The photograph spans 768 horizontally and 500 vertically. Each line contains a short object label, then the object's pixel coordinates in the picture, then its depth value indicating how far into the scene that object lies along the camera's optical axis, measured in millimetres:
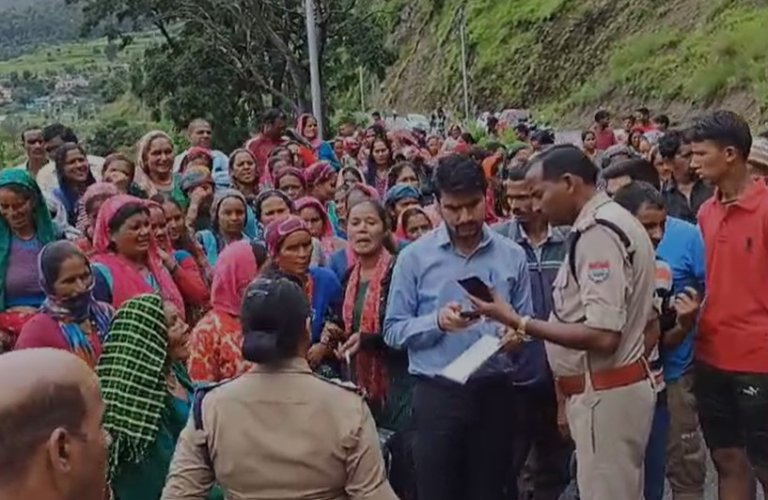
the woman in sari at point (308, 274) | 5172
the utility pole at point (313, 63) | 18328
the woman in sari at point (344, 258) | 5930
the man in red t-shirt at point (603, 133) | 14040
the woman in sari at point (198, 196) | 7172
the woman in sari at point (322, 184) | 8227
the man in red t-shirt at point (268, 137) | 10695
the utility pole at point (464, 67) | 38156
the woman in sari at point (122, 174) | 7371
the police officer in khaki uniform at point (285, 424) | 3266
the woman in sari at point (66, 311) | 4359
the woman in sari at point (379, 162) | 10641
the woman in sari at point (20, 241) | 5645
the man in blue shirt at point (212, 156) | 8766
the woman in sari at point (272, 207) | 6445
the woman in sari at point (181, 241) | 6246
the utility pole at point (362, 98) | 44269
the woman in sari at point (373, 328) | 5422
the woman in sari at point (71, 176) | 7391
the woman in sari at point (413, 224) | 6529
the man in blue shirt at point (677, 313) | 5078
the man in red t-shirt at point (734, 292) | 4949
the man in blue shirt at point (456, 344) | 4785
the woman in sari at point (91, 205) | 6105
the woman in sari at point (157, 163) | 7703
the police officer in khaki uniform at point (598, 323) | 4168
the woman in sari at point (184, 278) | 5898
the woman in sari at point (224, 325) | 4746
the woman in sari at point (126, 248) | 5177
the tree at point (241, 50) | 23297
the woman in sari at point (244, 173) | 8445
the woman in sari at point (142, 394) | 4398
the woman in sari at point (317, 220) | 6699
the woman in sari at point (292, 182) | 8023
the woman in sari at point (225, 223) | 6449
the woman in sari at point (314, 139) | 11414
